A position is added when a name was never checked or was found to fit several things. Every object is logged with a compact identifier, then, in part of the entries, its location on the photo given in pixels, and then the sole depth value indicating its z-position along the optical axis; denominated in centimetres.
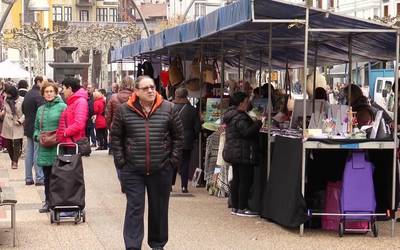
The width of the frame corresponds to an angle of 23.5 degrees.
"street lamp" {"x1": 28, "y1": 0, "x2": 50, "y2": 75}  2941
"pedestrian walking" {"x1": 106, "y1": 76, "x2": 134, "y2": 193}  1348
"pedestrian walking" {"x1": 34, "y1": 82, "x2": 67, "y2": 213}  1141
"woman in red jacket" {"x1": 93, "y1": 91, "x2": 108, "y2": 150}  2420
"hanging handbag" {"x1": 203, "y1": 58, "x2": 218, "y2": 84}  1674
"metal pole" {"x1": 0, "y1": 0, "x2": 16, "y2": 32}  2775
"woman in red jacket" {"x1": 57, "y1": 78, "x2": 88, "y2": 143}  1117
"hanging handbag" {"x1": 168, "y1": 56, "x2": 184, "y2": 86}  1823
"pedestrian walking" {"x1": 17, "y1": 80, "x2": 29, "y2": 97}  2148
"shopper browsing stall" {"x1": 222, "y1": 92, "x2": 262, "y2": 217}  1141
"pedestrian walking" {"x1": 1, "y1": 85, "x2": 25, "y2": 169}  1881
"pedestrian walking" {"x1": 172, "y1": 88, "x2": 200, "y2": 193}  1436
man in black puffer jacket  856
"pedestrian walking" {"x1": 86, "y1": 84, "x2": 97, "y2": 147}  2468
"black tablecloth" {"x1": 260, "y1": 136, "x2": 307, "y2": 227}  1029
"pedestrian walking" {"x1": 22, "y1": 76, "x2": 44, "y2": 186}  1523
